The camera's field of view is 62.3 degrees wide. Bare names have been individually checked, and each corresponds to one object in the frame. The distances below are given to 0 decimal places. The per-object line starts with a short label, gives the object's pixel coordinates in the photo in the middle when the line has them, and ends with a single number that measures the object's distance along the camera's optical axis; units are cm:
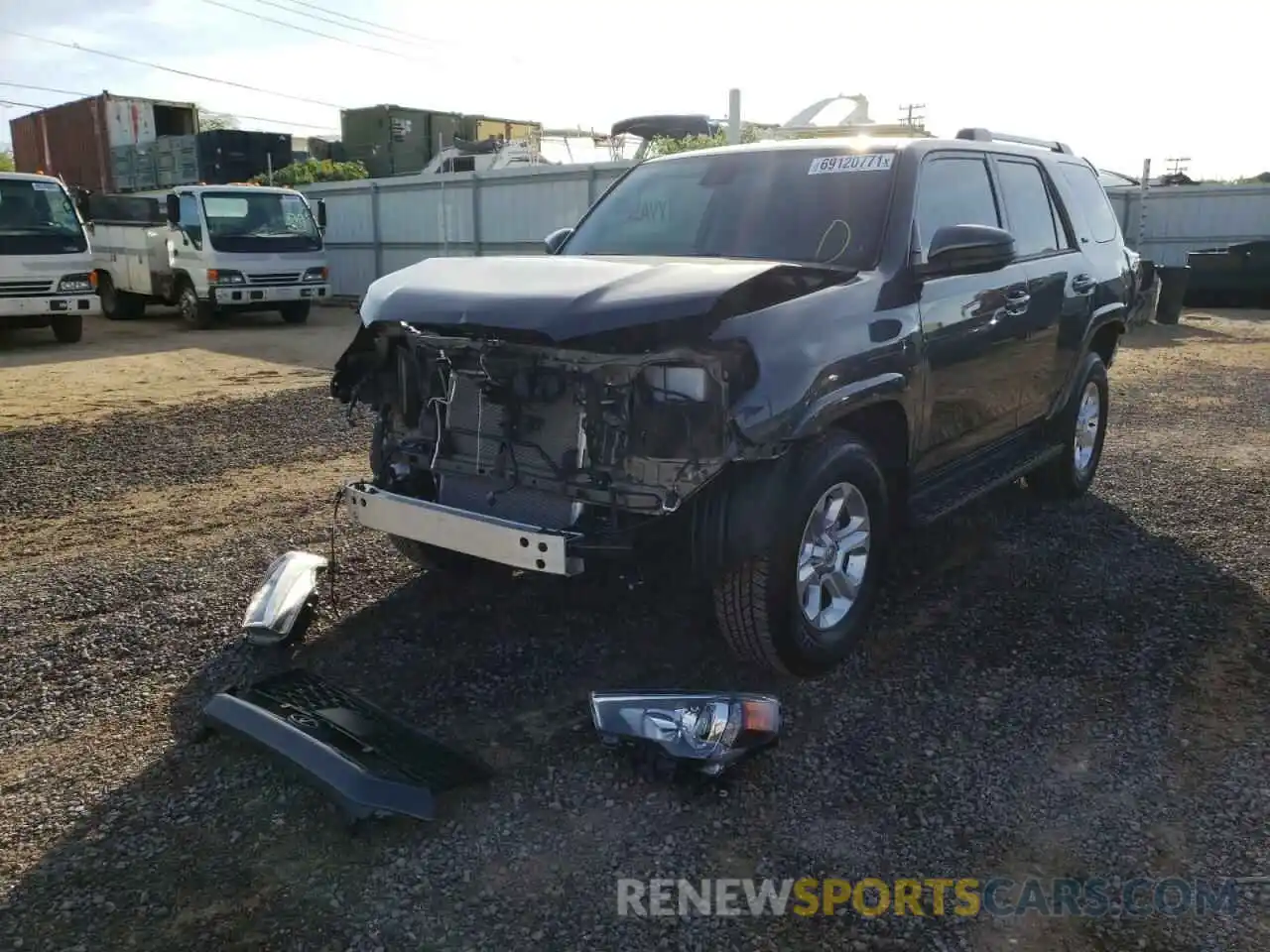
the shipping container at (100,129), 2816
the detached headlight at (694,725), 309
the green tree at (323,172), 3002
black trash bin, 1529
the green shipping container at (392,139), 3139
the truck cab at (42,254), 1380
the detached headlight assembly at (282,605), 398
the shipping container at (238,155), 2512
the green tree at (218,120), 4641
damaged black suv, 335
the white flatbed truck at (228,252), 1650
